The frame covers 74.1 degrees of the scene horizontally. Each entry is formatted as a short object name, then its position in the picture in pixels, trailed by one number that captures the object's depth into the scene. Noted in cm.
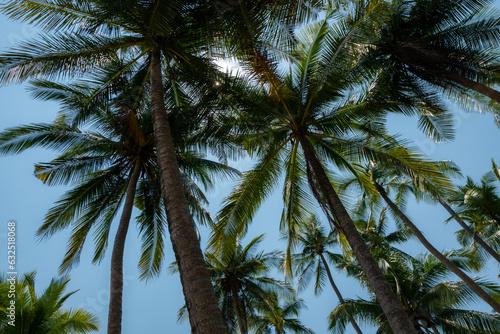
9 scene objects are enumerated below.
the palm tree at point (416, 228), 782
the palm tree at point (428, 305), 1334
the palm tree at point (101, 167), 896
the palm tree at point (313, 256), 2138
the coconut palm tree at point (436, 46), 873
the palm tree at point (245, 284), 1691
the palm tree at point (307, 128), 831
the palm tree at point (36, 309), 975
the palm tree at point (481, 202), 1379
